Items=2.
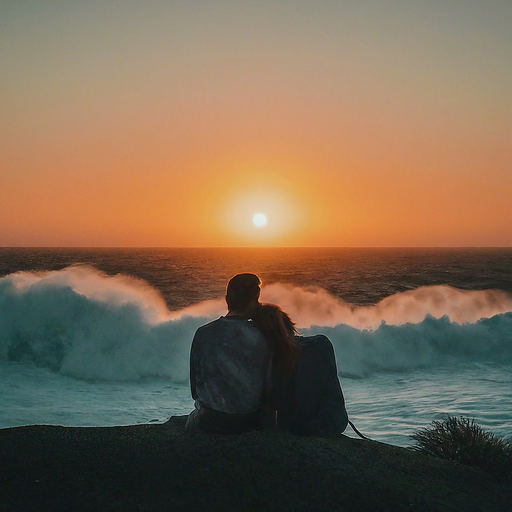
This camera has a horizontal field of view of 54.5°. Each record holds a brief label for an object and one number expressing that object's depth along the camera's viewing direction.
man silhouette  3.79
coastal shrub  3.81
